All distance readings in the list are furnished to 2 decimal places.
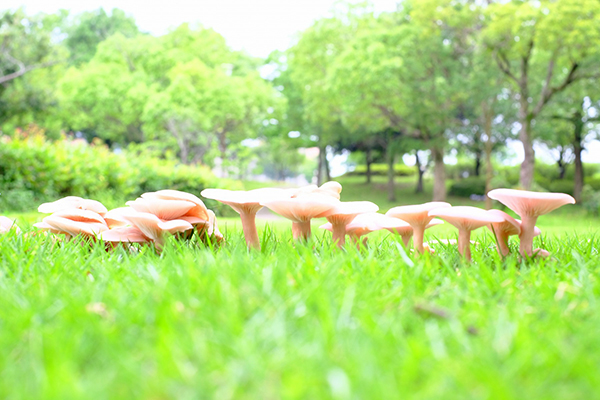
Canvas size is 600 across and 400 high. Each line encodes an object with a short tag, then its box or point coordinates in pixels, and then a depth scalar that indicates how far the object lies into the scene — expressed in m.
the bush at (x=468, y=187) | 18.14
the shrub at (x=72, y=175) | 5.61
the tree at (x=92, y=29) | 24.27
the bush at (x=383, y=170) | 24.74
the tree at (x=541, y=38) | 9.03
